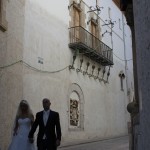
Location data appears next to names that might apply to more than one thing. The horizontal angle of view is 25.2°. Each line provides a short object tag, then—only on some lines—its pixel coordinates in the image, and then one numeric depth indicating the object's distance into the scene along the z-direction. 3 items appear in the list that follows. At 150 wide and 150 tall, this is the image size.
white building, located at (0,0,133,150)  11.72
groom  6.48
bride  7.09
